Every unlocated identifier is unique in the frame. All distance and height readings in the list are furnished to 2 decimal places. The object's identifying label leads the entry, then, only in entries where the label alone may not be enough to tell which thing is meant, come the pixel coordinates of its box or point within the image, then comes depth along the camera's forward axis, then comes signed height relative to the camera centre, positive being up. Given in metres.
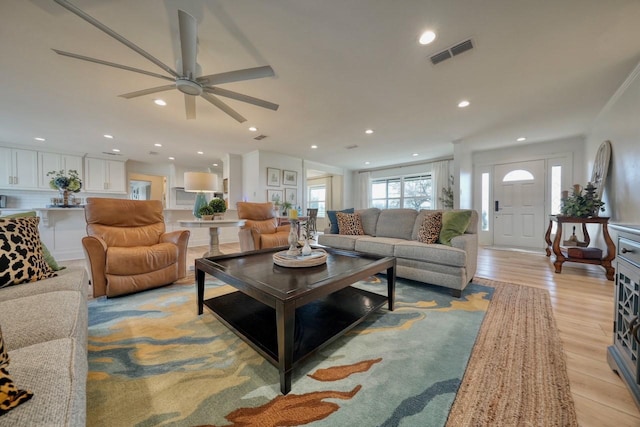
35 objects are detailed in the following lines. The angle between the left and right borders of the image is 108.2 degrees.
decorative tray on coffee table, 1.73 -0.39
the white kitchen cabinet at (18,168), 4.76 +0.87
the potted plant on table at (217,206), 3.46 +0.04
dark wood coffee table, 1.14 -0.68
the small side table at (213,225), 3.18 -0.22
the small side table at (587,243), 2.86 -0.51
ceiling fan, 1.52 +1.11
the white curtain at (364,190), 8.03 +0.67
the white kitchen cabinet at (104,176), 5.70 +0.86
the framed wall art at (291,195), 6.21 +0.37
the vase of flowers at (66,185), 3.68 +0.39
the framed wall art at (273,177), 5.79 +0.81
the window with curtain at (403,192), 6.96 +0.54
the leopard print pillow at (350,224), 3.55 -0.24
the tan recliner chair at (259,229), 3.36 -0.32
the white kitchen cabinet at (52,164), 5.12 +1.04
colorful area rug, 0.99 -0.88
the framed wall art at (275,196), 5.85 +0.33
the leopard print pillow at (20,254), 1.24 -0.25
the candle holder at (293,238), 1.90 -0.24
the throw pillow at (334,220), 3.72 -0.18
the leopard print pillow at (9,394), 0.50 -0.42
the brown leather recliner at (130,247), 2.16 -0.40
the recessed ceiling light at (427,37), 1.84 +1.40
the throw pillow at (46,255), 1.52 -0.31
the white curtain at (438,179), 6.25 +0.82
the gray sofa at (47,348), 0.53 -0.45
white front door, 4.82 +0.10
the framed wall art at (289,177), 6.13 +0.85
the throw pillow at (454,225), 2.63 -0.19
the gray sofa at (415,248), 2.31 -0.45
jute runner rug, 0.99 -0.88
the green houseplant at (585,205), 3.15 +0.05
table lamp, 3.38 +0.37
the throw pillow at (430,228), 2.74 -0.24
